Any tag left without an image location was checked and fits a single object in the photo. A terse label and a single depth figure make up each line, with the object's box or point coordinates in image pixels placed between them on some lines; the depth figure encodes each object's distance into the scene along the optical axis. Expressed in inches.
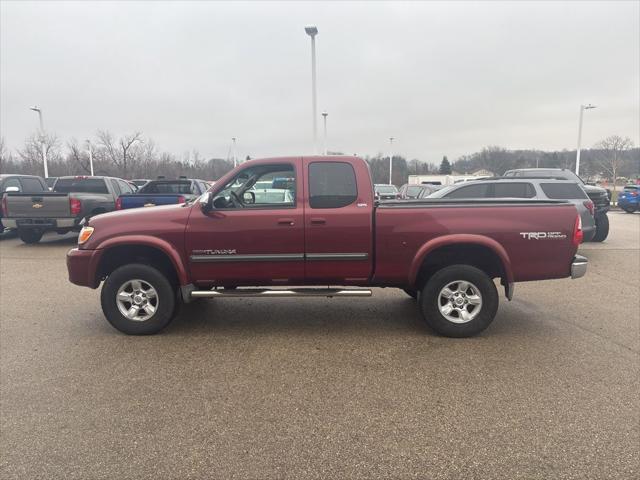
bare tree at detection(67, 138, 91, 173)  2059.5
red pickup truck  178.4
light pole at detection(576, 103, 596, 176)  1203.8
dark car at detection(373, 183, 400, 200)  853.2
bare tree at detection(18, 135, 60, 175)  1937.7
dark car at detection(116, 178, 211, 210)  412.8
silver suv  360.2
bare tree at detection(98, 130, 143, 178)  2181.2
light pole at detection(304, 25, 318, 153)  712.4
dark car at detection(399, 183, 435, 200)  714.9
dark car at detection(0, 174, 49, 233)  481.4
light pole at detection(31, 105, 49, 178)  1309.1
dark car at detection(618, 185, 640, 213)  903.7
